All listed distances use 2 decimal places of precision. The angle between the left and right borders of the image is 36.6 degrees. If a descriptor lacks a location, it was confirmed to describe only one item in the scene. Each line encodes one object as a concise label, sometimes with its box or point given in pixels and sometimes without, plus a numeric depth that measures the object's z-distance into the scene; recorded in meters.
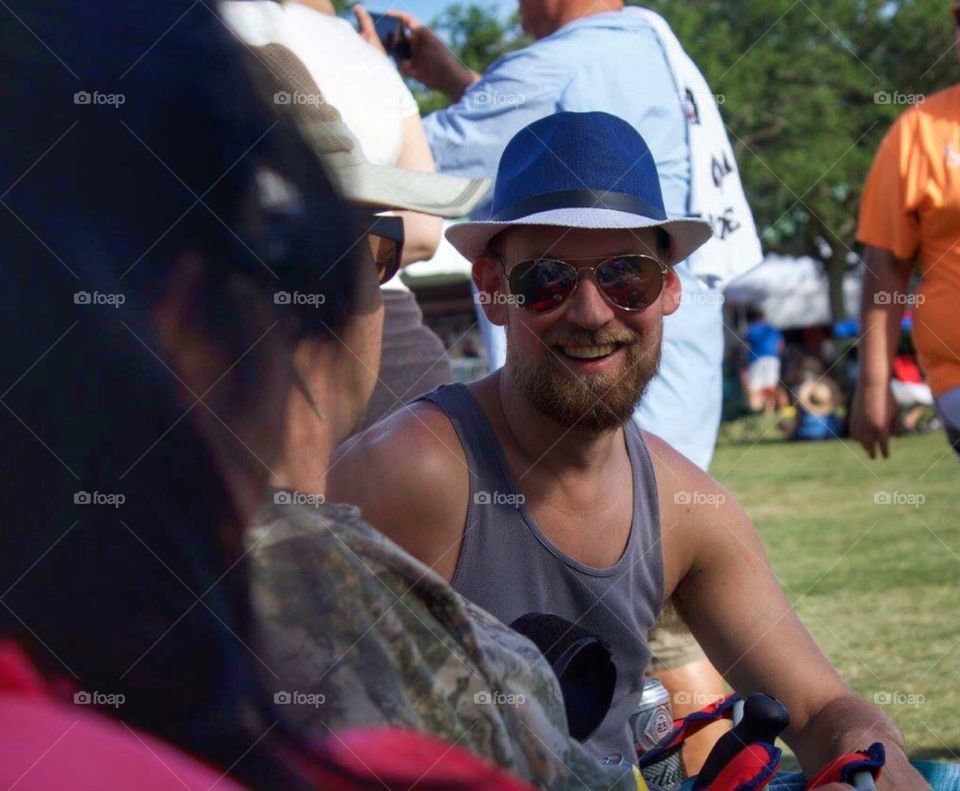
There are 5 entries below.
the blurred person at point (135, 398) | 0.76
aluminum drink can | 2.40
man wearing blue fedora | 2.31
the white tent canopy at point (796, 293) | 31.11
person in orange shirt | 4.23
